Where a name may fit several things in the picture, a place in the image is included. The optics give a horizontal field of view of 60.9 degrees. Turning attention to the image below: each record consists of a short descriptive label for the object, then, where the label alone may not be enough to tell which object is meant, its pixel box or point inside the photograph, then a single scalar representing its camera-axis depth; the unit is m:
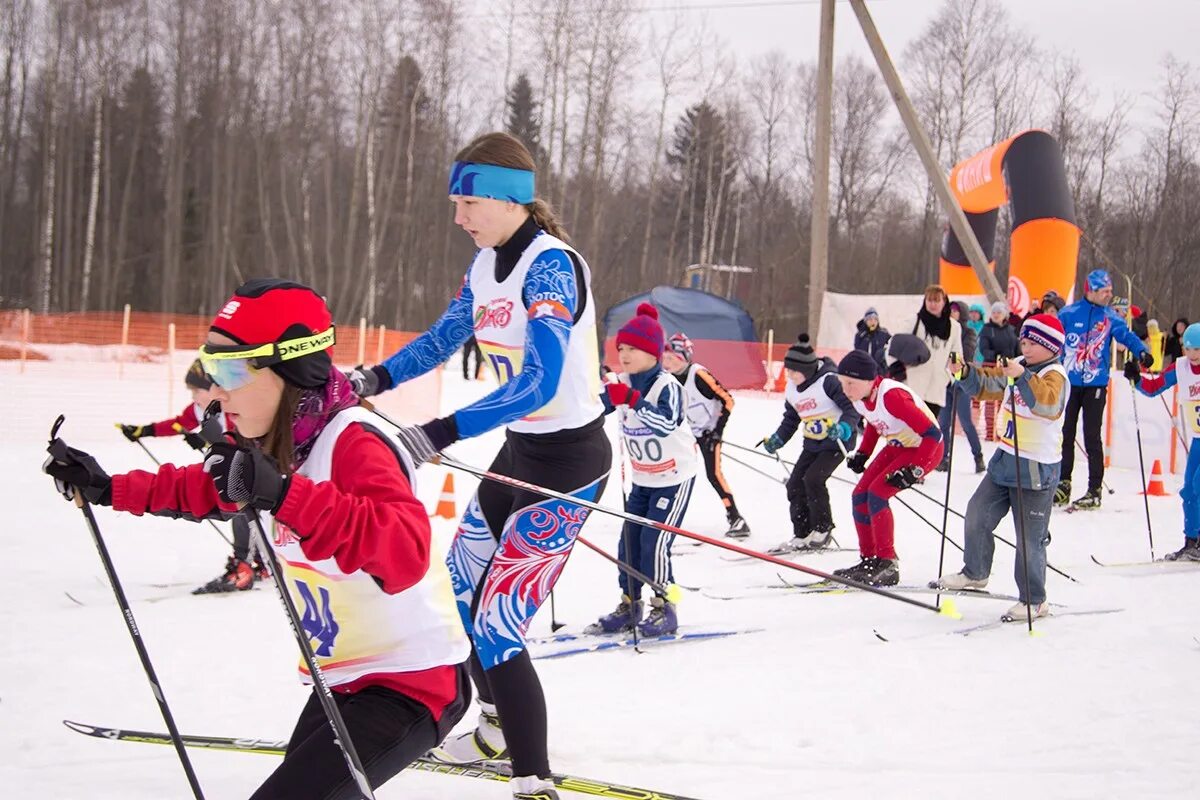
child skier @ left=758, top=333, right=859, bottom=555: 8.02
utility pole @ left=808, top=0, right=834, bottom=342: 16.33
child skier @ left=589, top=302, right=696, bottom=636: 5.75
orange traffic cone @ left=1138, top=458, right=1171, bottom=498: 10.32
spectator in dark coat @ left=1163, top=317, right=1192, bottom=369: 13.76
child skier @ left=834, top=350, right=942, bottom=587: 6.38
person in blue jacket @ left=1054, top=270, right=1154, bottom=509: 9.38
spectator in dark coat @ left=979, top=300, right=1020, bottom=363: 10.76
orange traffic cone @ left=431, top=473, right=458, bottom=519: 8.79
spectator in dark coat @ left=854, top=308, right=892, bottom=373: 11.25
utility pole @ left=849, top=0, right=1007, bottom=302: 14.53
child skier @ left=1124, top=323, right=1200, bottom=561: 7.26
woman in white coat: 11.66
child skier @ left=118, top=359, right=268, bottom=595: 5.78
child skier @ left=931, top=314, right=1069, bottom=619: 5.69
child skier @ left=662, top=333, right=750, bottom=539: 8.64
